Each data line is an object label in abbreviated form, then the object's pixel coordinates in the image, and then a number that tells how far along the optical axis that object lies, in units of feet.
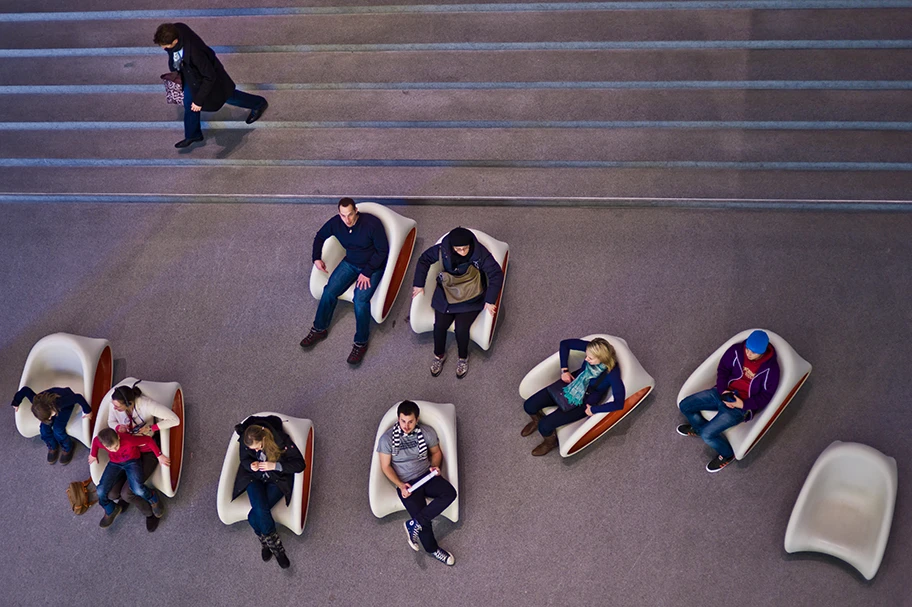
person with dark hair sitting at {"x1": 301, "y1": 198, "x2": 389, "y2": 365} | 17.97
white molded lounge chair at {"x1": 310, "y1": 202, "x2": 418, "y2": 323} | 18.51
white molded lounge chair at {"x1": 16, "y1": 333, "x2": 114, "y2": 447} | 18.04
